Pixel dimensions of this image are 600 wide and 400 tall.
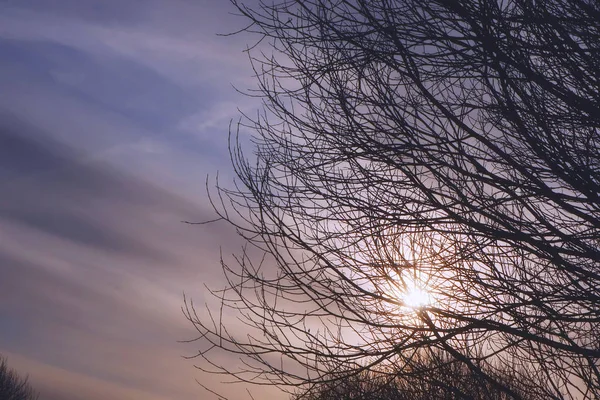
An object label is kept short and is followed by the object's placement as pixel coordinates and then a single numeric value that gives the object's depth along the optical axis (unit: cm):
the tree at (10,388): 6494
